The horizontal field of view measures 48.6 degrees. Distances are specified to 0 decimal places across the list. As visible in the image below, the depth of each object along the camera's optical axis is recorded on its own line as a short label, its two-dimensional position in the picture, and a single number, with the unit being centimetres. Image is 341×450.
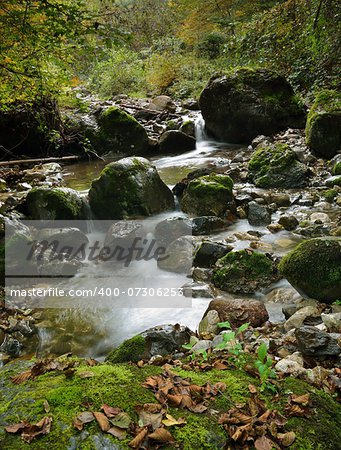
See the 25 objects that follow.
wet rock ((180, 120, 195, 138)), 1329
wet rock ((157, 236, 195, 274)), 562
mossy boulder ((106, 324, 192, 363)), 327
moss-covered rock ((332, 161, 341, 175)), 810
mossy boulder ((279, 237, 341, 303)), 383
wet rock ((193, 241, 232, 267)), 540
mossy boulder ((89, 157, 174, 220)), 731
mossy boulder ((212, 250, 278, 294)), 472
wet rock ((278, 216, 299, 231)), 639
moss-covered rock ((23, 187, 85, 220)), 694
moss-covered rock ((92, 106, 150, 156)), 1234
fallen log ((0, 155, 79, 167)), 964
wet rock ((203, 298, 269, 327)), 375
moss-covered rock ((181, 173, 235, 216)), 719
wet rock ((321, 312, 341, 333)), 318
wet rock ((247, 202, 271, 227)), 677
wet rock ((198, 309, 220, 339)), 365
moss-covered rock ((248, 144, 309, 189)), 821
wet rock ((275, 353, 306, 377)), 247
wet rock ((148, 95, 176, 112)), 1616
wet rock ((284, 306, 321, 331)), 350
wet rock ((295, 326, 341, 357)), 275
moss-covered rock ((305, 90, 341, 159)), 868
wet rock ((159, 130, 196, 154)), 1249
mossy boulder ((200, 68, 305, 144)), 1148
